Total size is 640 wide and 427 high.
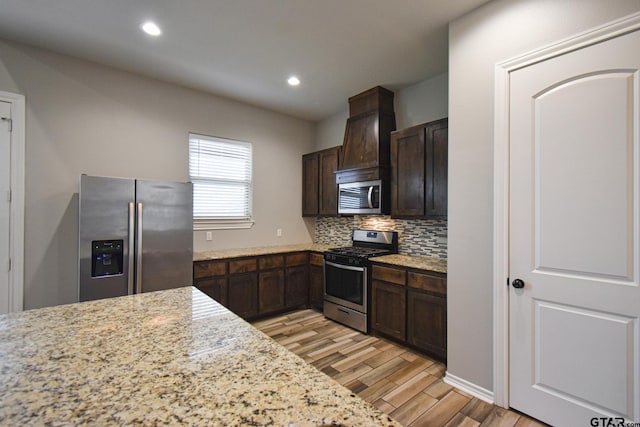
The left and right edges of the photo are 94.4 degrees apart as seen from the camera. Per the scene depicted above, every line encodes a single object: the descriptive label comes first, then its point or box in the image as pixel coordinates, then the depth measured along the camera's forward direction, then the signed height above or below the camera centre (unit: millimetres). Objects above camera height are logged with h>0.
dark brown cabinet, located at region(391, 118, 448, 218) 2885 +469
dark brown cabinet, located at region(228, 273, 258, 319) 3487 -948
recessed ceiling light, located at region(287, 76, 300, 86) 3340 +1548
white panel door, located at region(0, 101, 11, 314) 2602 +166
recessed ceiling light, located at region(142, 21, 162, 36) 2379 +1534
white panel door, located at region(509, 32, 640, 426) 1604 -111
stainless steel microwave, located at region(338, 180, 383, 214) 3469 +225
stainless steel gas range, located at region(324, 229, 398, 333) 3305 -723
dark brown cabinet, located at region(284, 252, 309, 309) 3953 -873
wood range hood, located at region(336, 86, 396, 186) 3516 +993
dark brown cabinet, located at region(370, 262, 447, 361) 2648 -889
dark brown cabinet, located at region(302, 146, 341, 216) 4199 +492
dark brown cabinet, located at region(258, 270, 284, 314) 3721 -970
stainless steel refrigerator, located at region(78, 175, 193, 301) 2551 -197
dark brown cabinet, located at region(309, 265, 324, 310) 3973 -964
